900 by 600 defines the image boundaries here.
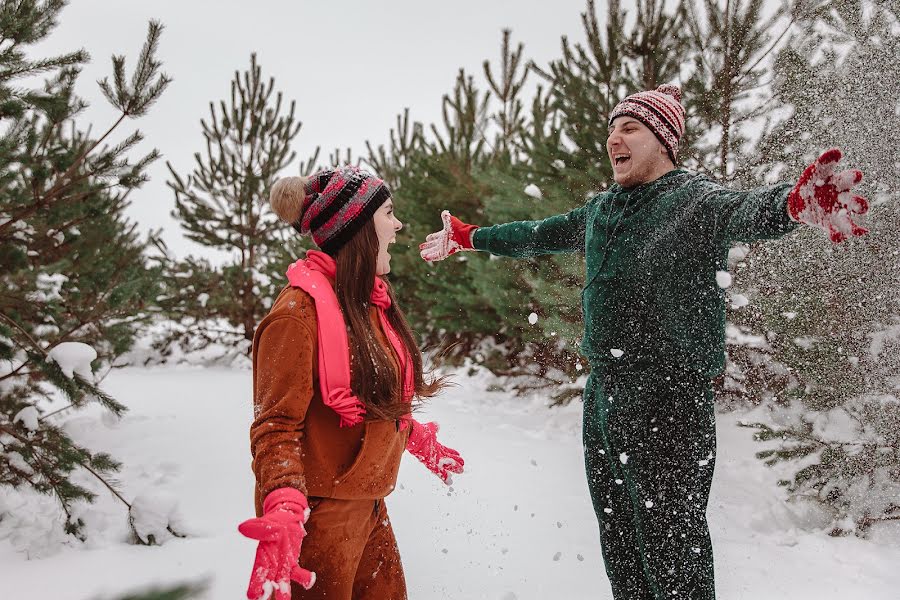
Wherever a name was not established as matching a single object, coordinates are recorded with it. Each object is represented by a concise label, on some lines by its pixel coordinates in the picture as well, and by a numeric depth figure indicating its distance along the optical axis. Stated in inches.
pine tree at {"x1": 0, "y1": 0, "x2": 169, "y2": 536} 123.0
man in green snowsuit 75.1
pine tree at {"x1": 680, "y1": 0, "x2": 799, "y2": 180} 170.2
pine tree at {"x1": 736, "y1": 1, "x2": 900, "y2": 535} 127.2
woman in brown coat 57.7
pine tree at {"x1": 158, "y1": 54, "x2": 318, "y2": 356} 387.2
